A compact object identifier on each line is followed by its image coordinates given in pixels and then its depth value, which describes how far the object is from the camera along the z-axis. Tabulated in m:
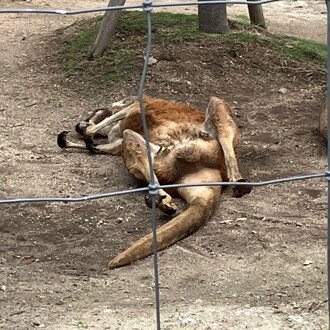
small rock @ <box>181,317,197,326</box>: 5.93
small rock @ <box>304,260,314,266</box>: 7.12
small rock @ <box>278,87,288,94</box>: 12.07
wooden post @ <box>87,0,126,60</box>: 12.34
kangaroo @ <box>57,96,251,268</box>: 7.81
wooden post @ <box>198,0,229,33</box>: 13.29
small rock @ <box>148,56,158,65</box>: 12.32
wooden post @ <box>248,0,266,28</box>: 15.08
